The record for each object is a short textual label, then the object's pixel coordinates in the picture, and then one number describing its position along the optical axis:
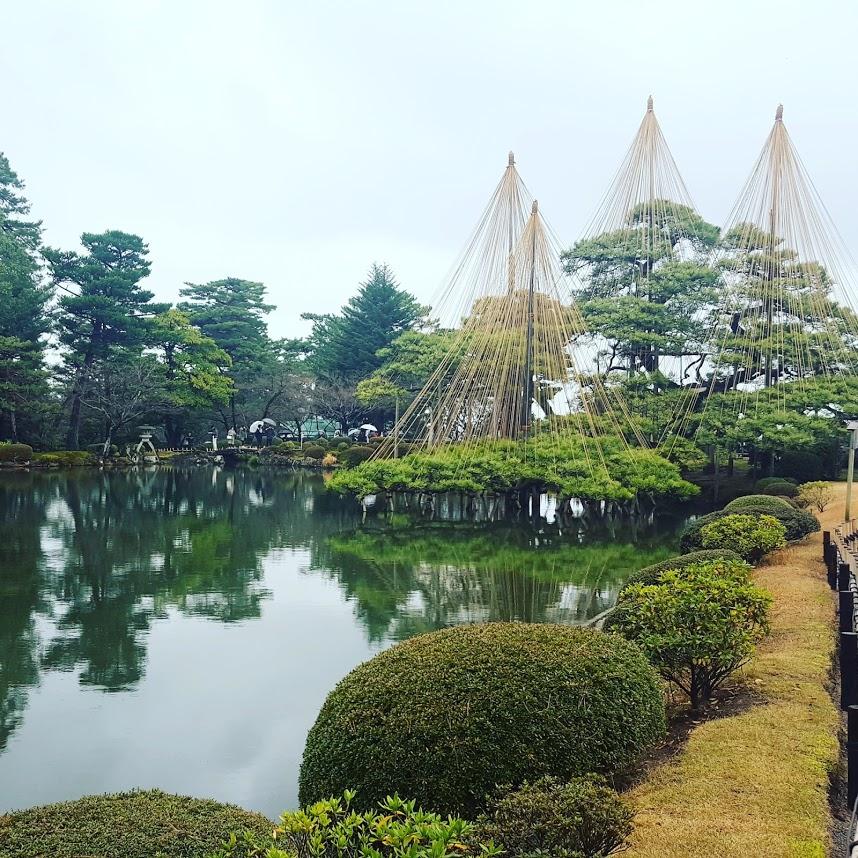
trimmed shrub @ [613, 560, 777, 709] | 5.32
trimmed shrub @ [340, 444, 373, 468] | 30.52
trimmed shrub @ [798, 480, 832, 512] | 17.36
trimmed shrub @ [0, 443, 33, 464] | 31.91
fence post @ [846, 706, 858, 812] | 3.69
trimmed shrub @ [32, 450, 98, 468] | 32.69
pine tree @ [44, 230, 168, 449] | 35.34
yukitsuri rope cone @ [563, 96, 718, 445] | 23.81
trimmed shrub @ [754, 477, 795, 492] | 20.47
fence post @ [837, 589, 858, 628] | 6.07
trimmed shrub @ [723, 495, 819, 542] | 12.34
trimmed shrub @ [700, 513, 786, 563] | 10.63
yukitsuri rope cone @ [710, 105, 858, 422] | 21.59
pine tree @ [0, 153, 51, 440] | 32.40
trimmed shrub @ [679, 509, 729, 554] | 11.77
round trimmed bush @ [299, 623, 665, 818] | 3.62
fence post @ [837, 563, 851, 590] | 7.33
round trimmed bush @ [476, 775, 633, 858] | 2.94
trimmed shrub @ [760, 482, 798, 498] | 19.50
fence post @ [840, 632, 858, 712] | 4.87
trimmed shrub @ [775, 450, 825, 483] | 22.08
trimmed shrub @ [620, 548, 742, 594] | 8.05
